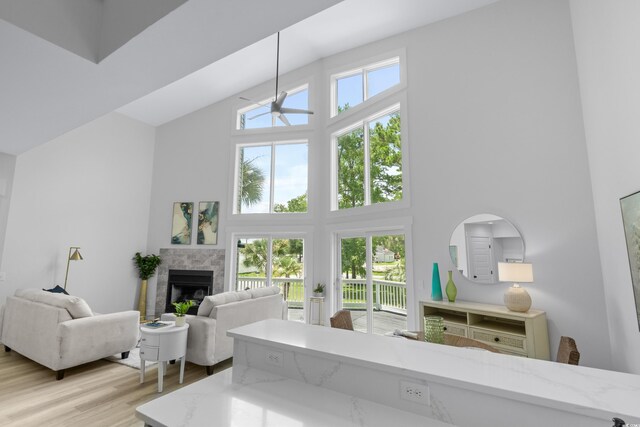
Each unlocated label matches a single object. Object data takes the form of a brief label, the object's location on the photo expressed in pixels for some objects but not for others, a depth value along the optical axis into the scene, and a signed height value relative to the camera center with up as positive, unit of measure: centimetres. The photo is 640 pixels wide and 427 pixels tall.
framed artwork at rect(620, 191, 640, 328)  223 +14
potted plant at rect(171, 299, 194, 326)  354 -70
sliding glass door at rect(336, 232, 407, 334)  488 -48
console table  312 -82
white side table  324 -99
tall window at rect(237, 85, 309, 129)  659 +312
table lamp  328 -29
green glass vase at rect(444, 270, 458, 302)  387 -48
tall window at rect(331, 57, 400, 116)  532 +308
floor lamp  551 -8
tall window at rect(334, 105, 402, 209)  511 +160
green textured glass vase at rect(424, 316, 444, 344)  186 -46
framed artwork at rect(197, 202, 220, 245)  677 +61
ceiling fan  456 +209
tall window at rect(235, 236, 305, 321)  618 -29
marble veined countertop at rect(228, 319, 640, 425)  90 -42
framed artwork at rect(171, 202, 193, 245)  695 +63
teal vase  403 -44
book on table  341 -80
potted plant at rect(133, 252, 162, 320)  675 -40
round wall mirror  370 +7
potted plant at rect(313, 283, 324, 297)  573 -71
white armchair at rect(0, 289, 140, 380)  340 -91
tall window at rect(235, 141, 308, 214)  649 +159
